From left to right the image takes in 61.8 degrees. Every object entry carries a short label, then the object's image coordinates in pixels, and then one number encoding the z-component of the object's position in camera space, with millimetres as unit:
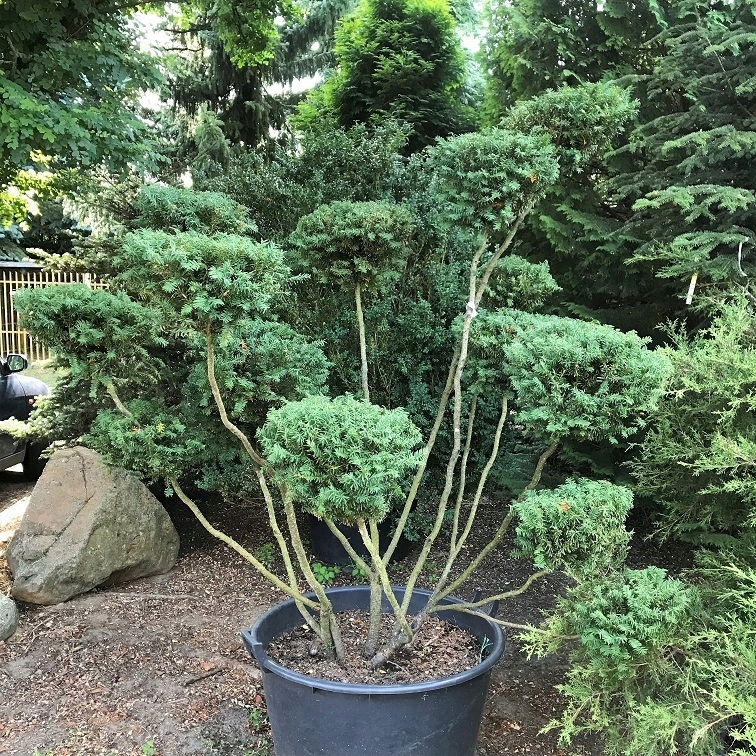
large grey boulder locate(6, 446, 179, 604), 3465
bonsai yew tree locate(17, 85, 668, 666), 1830
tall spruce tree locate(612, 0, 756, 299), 3572
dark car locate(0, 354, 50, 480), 5258
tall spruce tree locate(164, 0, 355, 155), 8781
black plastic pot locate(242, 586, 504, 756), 1997
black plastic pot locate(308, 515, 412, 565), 4113
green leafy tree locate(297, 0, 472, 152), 6277
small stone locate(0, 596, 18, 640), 3158
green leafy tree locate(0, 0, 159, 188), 3602
